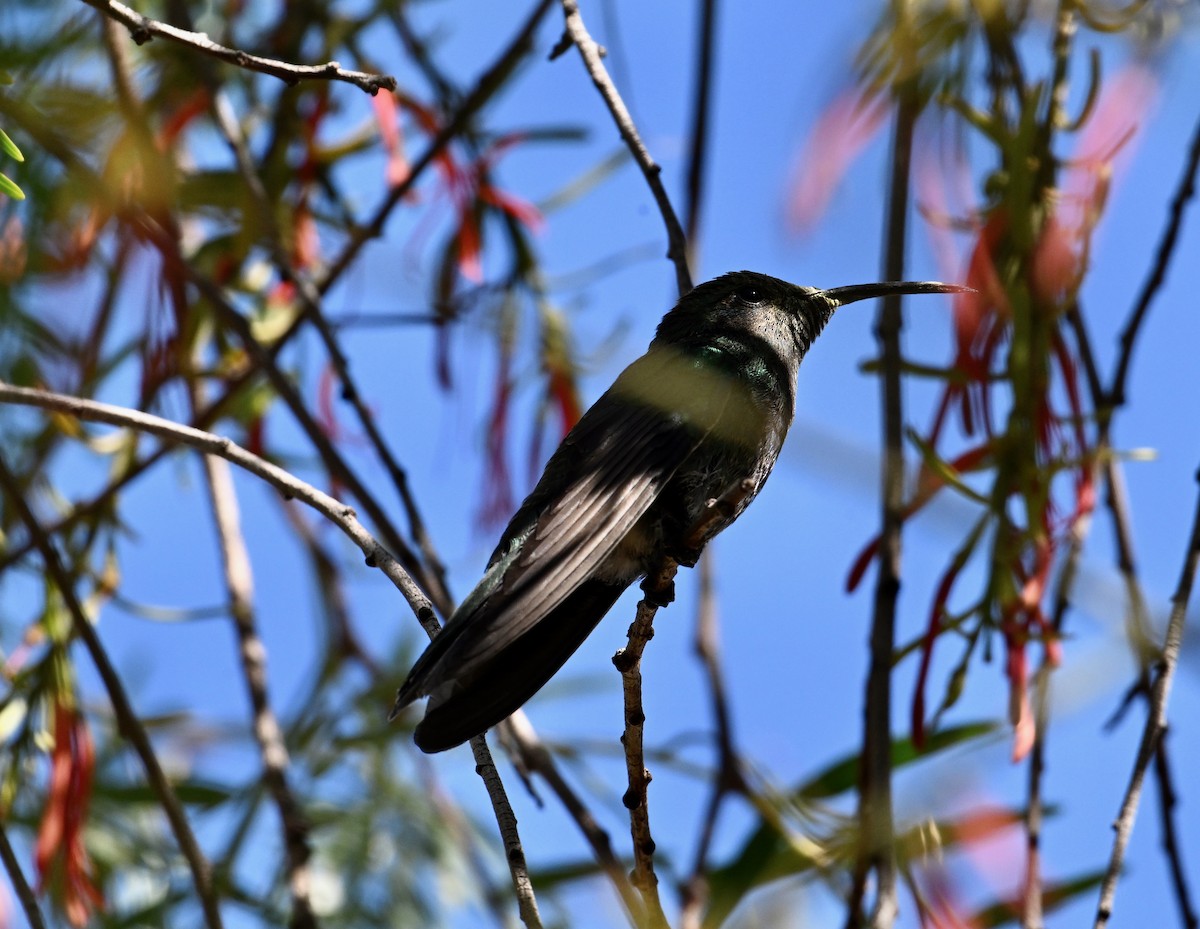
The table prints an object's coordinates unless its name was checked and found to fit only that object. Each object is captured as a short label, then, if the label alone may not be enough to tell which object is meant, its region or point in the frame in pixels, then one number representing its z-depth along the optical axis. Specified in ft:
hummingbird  11.30
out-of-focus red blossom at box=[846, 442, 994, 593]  14.30
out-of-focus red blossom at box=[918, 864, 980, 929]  13.28
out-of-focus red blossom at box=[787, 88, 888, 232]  11.73
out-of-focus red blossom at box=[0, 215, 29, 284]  15.31
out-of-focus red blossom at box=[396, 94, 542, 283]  19.53
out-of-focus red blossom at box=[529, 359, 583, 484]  19.12
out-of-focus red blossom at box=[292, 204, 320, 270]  20.74
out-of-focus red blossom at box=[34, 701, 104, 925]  15.83
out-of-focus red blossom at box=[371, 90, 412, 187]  21.81
